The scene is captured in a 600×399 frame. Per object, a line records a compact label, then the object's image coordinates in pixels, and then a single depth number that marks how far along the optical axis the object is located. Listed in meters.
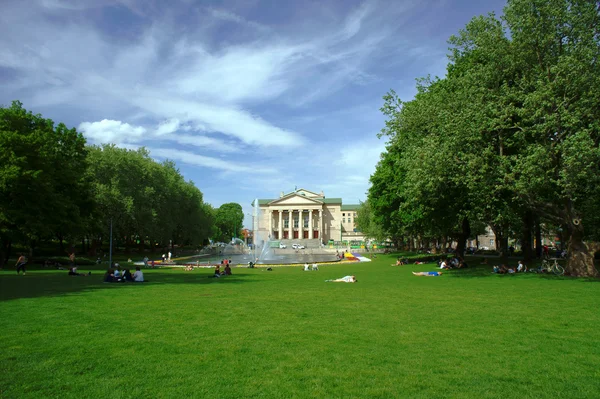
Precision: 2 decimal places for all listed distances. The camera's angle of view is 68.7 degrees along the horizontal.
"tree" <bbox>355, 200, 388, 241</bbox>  67.75
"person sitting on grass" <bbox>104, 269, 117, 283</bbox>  21.53
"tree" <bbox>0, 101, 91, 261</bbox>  30.00
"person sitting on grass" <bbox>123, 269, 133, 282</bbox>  22.11
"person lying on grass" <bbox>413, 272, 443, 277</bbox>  26.26
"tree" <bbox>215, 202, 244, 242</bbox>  155.38
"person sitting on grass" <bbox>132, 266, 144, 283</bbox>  21.77
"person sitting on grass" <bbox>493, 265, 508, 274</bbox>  26.11
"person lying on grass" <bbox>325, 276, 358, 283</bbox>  22.22
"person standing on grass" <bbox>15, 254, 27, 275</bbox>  25.76
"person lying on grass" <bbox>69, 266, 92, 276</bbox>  25.65
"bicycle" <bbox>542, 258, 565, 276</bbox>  24.17
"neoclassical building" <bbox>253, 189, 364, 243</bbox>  139.00
